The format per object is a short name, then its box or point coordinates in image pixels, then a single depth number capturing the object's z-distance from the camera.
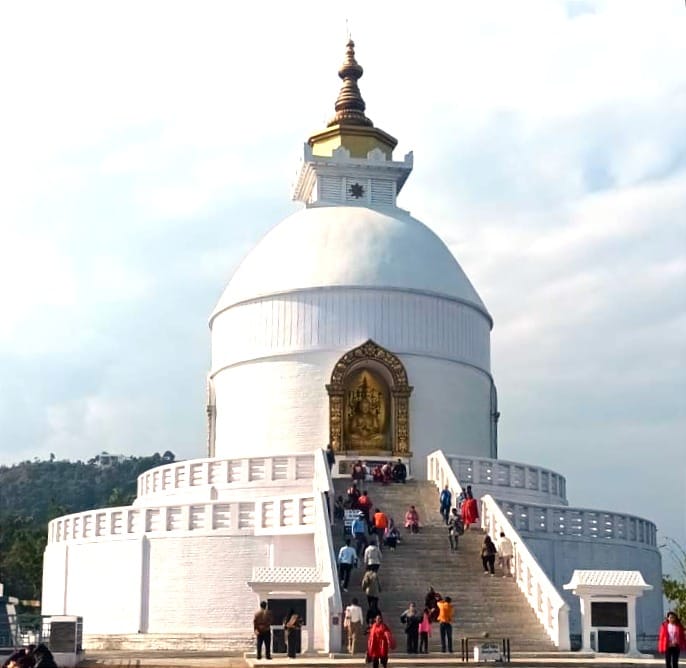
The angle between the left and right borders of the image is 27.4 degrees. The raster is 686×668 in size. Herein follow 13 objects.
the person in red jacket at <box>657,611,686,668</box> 19.31
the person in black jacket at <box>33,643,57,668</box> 16.14
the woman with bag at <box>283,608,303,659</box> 22.39
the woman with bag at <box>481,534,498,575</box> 25.91
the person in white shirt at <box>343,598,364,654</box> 22.70
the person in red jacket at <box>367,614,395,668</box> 19.47
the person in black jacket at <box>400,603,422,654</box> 22.69
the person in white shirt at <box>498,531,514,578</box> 26.02
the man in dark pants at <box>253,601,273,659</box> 22.08
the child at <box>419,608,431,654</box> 22.80
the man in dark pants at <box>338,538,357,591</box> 25.16
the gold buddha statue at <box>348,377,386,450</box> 35.34
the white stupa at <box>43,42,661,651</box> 29.48
